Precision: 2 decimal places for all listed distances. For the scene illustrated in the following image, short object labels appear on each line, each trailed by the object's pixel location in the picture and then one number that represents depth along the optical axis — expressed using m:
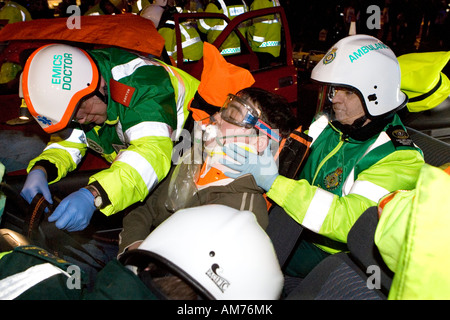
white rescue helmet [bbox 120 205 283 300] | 1.07
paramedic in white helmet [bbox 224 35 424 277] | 1.63
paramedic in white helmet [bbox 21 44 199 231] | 1.68
